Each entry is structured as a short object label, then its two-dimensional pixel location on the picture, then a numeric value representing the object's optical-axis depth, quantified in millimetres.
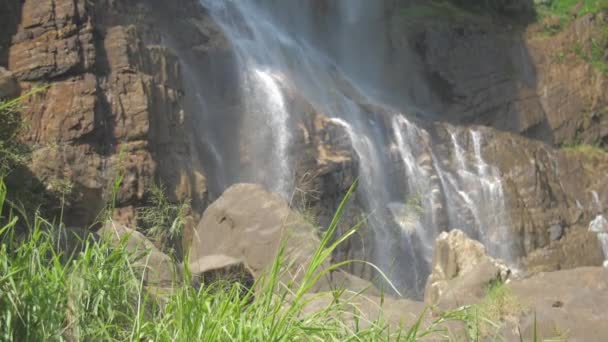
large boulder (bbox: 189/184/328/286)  11633
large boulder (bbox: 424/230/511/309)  9555
